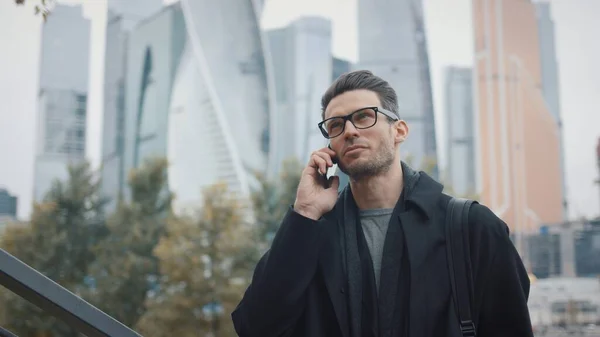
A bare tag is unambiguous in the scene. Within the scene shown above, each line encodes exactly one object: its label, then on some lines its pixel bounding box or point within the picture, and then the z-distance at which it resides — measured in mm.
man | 1322
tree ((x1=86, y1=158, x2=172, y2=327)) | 16484
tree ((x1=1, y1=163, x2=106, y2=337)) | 15242
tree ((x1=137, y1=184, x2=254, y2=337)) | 14922
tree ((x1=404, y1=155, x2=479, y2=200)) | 18378
